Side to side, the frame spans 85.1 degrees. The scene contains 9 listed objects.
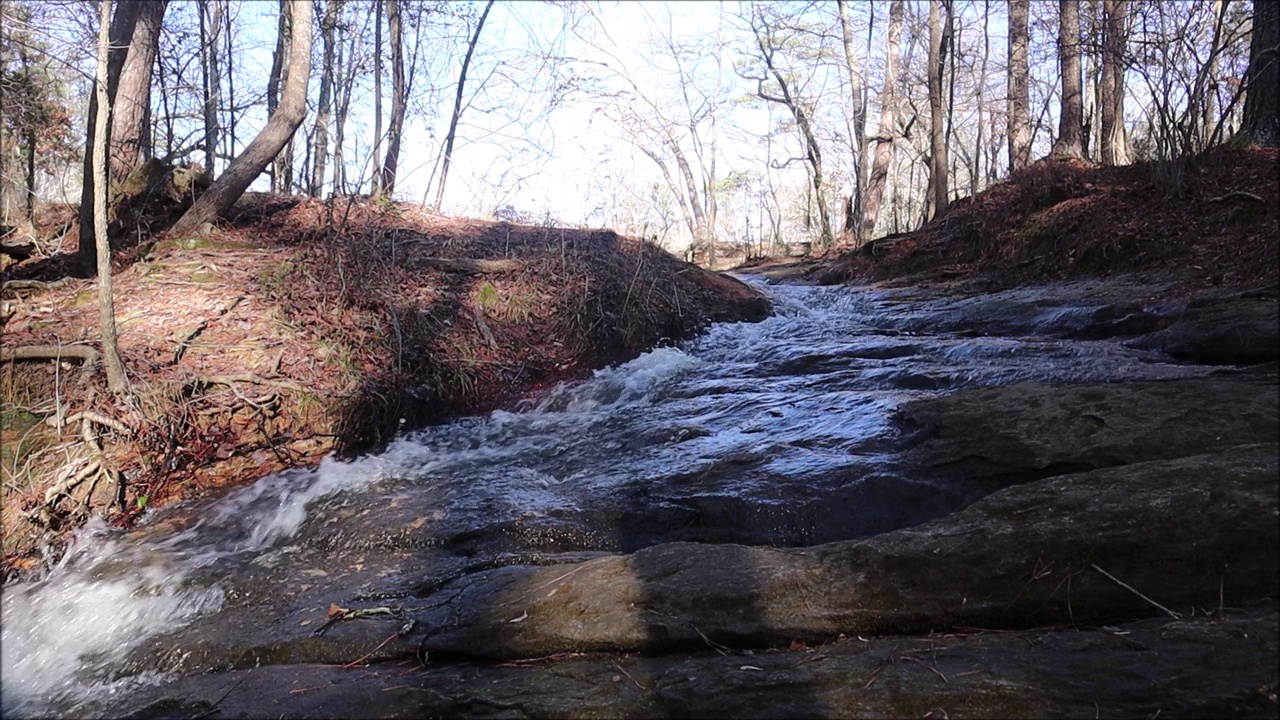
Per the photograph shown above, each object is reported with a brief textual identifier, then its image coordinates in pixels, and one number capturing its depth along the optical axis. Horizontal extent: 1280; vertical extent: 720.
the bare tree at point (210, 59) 13.39
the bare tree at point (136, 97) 8.11
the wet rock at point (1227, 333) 3.90
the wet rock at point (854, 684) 1.66
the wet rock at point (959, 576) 2.07
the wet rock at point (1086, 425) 2.88
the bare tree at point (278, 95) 14.48
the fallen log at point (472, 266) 8.04
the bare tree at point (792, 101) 22.27
